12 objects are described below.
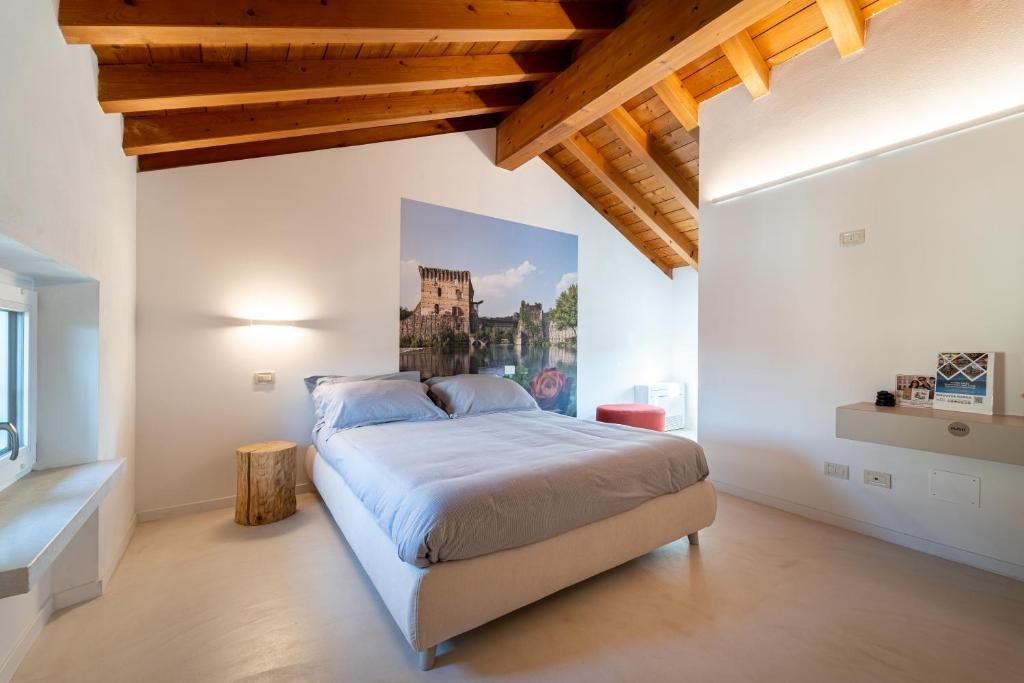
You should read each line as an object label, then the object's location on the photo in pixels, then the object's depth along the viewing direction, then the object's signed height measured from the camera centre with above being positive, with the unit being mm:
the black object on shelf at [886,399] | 2457 -332
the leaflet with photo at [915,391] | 2391 -277
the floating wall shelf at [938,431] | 1927 -438
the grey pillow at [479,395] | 3340 -448
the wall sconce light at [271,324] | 3064 +97
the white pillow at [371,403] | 2838 -449
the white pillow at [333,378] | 3242 -310
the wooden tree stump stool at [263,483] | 2635 -899
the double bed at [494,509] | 1523 -715
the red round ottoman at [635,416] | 4180 -744
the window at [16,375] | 1629 -159
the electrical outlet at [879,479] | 2553 -823
